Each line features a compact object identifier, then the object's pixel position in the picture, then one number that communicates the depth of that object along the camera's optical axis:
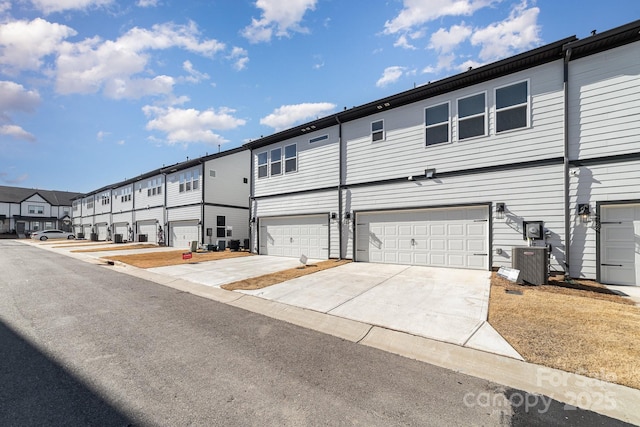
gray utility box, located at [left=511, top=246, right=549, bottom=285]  7.71
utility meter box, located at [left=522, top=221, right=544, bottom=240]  8.73
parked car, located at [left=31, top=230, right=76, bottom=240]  37.62
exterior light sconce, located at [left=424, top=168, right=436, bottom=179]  10.95
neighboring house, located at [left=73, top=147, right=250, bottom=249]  21.91
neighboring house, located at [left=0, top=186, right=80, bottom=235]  50.06
